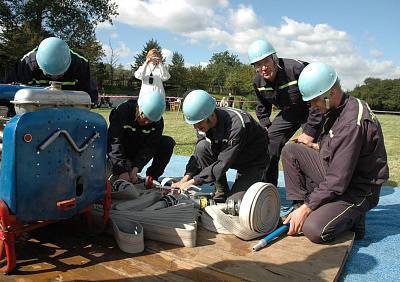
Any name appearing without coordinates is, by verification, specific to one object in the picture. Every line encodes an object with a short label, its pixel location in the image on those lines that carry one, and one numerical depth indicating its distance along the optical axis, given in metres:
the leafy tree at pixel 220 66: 73.88
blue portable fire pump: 2.12
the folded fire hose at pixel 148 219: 2.61
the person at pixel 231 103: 24.26
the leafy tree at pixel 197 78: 49.69
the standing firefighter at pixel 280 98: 3.92
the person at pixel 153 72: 8.82
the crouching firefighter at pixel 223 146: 3.16
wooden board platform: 2.30
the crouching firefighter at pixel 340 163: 2.79
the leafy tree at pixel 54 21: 28.69
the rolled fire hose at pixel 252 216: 2.83
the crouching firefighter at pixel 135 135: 3.50
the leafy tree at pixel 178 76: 47.78
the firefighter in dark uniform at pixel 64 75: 3.93
